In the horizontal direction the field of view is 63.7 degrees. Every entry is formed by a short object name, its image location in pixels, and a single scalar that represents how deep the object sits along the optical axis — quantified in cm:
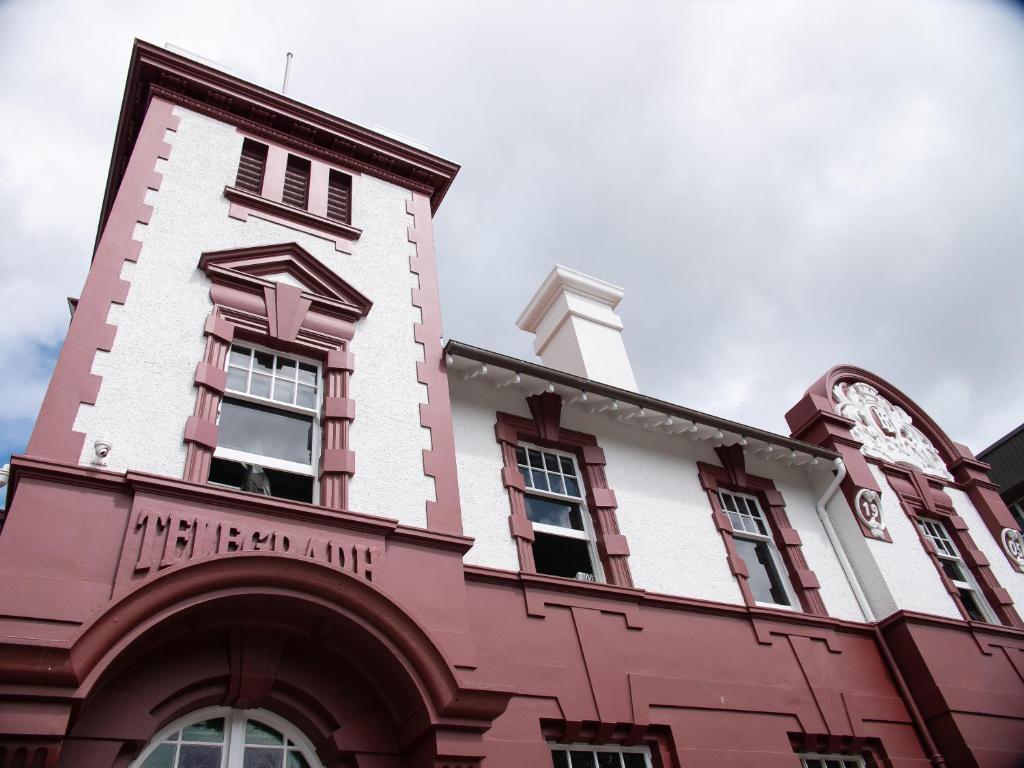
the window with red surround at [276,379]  731
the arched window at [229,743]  592
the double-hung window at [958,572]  1259
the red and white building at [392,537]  594
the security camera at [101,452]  630
